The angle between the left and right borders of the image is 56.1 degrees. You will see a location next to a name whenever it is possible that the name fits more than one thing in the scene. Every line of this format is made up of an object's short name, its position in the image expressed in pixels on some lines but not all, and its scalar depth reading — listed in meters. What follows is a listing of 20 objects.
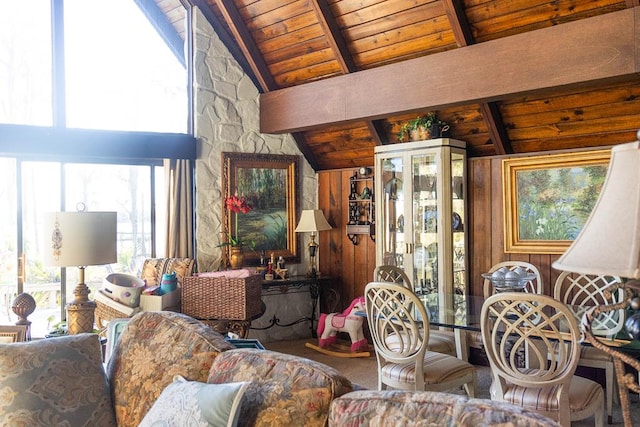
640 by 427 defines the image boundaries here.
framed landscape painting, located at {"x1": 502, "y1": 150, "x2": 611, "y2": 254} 4.83
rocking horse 5.85
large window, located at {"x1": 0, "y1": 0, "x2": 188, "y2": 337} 5.34
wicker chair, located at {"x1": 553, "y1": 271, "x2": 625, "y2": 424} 3.45
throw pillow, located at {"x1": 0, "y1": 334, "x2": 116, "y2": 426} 2.19
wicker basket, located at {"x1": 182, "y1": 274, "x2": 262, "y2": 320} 4.98
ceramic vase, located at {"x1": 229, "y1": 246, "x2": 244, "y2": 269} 6.10
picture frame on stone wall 6.38
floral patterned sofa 1.65
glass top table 2.99
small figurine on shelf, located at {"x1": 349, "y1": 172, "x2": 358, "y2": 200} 6.51
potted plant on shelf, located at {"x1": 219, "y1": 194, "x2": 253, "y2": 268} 6.11
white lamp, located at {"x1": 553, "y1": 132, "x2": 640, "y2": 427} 1.28
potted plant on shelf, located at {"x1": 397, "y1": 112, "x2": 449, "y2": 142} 5.40
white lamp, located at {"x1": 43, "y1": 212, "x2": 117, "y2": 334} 2.96
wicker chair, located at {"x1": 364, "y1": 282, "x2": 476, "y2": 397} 3.55
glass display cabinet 5.42
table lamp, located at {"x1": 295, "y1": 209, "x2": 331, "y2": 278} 6.40
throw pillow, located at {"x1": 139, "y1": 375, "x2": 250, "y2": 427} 1.85
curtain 6.06
